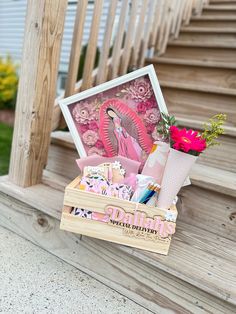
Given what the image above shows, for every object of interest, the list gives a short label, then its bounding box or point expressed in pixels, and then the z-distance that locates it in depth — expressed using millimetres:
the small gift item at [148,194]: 933
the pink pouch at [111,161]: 1084
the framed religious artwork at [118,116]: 1138
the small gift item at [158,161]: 1015
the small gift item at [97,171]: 1005
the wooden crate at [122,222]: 886
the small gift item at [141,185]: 939
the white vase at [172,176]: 900
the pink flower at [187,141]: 856
